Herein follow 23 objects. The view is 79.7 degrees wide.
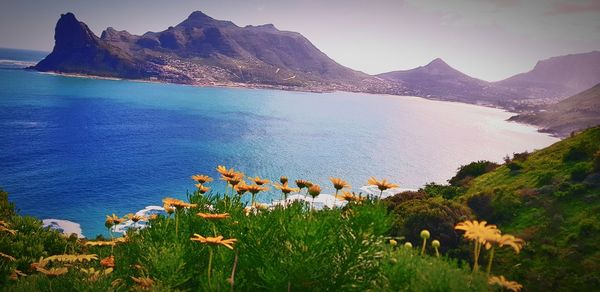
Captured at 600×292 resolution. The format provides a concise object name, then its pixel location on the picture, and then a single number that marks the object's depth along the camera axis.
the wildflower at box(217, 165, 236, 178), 5.28
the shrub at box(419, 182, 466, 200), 26.30
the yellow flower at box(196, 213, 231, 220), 3.64
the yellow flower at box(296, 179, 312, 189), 5.21
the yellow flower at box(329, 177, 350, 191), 5.00
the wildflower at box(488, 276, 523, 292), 3.26
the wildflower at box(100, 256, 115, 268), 4.49
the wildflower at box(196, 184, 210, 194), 5.47
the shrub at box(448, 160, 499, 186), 31.55
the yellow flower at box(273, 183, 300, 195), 4.83
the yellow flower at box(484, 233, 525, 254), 3.10
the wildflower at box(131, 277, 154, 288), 3.58
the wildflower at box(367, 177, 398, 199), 4.82
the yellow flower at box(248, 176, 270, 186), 5.42
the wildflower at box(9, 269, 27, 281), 5.13
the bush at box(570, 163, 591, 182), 20.42
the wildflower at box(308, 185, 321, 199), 4.71
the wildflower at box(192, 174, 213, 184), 5.50
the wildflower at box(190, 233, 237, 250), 3.36
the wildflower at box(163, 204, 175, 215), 5.06
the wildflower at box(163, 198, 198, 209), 4.13
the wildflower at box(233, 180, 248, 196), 4.98
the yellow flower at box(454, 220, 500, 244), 3.15
